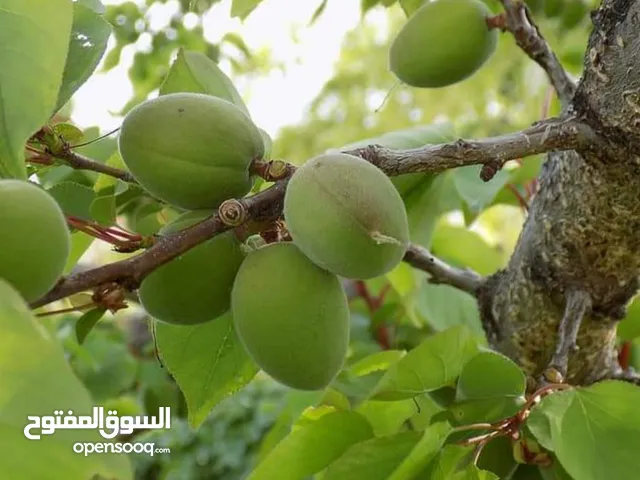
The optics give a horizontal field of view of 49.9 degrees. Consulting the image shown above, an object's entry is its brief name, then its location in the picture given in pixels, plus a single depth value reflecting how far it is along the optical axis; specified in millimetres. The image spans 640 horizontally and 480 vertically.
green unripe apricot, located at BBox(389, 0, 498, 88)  247
